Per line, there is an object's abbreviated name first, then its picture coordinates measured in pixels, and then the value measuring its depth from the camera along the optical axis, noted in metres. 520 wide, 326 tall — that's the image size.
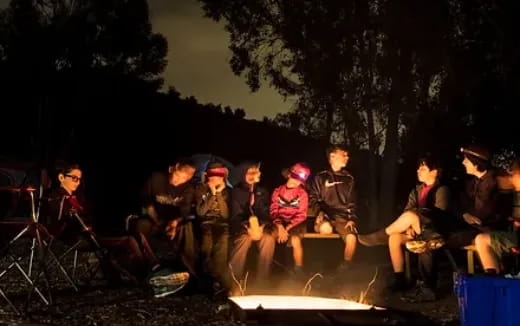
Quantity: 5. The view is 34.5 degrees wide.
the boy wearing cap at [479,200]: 7.94
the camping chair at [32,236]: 7.46
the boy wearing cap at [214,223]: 8.78
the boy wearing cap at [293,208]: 8.88
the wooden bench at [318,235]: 8.89
